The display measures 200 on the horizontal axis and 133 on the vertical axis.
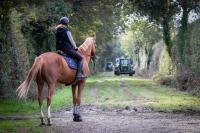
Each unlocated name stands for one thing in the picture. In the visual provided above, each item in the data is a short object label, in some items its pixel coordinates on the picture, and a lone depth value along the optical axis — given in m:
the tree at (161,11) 37.47
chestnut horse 14.61
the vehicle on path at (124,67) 70.78
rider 15.81
